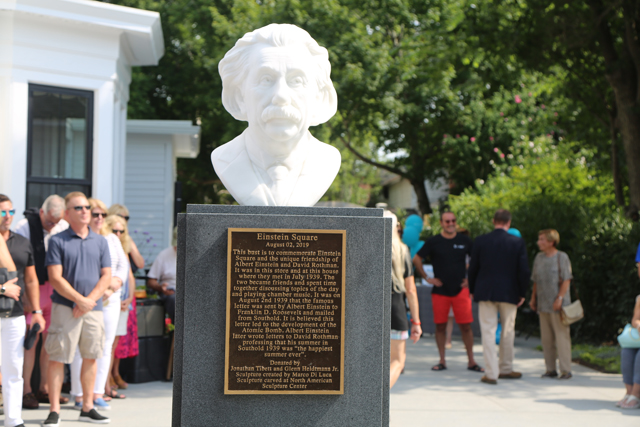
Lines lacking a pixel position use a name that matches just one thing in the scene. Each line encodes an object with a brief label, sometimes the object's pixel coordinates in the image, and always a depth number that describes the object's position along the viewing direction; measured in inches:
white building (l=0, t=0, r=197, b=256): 379.6
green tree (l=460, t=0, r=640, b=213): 439.5
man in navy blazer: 321.1
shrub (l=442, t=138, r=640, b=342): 422.3
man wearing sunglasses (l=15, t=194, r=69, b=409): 260.8
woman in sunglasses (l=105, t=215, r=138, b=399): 283.4
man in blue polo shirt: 230.4
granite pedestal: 157.6
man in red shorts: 353.4
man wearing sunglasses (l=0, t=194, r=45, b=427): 218.2
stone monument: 157.6
